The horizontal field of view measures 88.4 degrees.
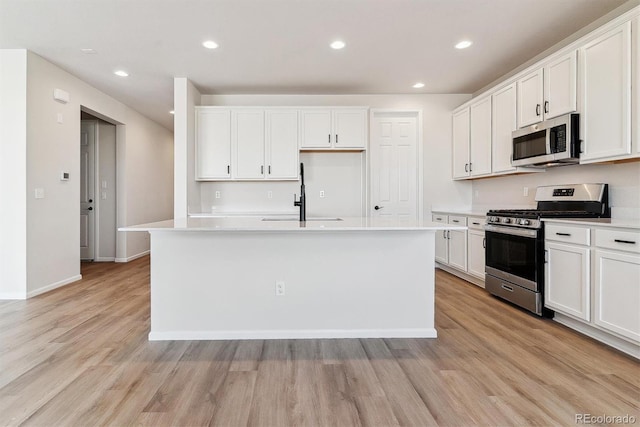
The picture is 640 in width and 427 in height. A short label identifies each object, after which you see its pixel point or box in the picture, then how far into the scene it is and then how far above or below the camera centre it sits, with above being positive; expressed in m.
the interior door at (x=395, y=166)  4.86 +0.61
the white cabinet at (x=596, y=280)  2.13 -0.54
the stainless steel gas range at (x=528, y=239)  2.87 -0.31
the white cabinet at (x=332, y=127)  4.53 +1.10
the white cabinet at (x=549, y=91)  2.82 +1.09
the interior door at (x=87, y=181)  5.51 +0.44
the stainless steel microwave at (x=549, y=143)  2.80 +0.60
